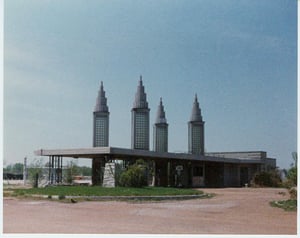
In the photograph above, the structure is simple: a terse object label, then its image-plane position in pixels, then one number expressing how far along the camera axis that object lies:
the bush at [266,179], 24.33
